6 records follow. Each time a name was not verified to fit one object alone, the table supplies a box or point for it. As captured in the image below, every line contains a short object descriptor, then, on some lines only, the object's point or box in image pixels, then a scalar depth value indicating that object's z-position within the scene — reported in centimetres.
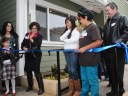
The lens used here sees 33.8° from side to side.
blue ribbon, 324
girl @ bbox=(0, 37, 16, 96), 447
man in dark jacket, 358
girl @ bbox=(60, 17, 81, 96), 393
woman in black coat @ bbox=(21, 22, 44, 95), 455
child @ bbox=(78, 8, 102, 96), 330
